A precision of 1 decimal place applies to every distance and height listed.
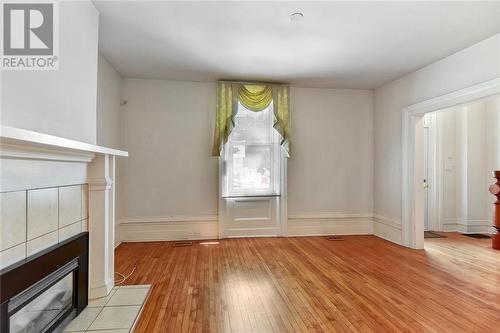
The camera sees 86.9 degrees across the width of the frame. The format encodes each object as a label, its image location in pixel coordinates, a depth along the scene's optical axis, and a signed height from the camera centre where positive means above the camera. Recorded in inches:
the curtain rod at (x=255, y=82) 173.1 +57.6
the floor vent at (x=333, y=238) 174.8 -46.7
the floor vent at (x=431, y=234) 183.3 -46.9
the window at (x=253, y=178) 177.3 -6.5
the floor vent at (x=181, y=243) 159.6 -46.3
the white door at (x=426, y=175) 200.4 -4.9
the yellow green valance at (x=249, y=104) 170.2 +43.0
